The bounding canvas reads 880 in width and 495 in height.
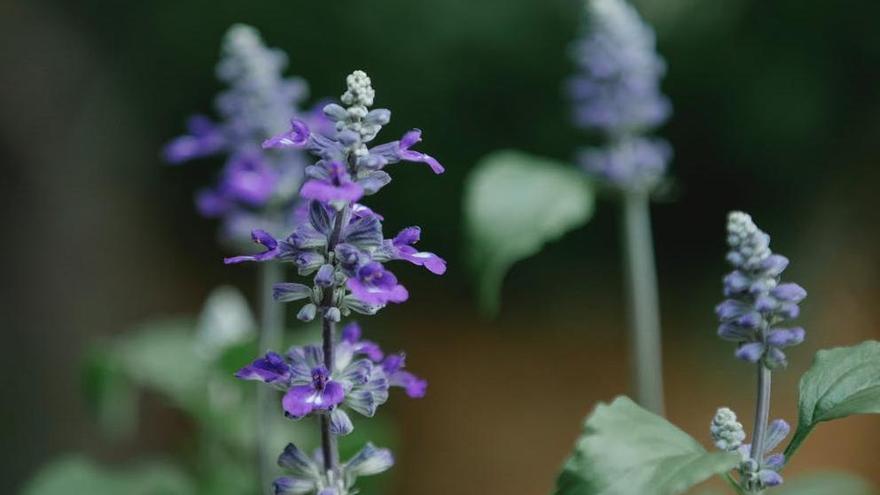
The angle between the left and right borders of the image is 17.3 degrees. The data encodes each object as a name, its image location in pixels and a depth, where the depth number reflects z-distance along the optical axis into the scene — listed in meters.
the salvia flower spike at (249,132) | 0.99
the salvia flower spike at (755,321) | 0.78
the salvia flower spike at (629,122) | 1.04
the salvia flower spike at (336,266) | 0.77
